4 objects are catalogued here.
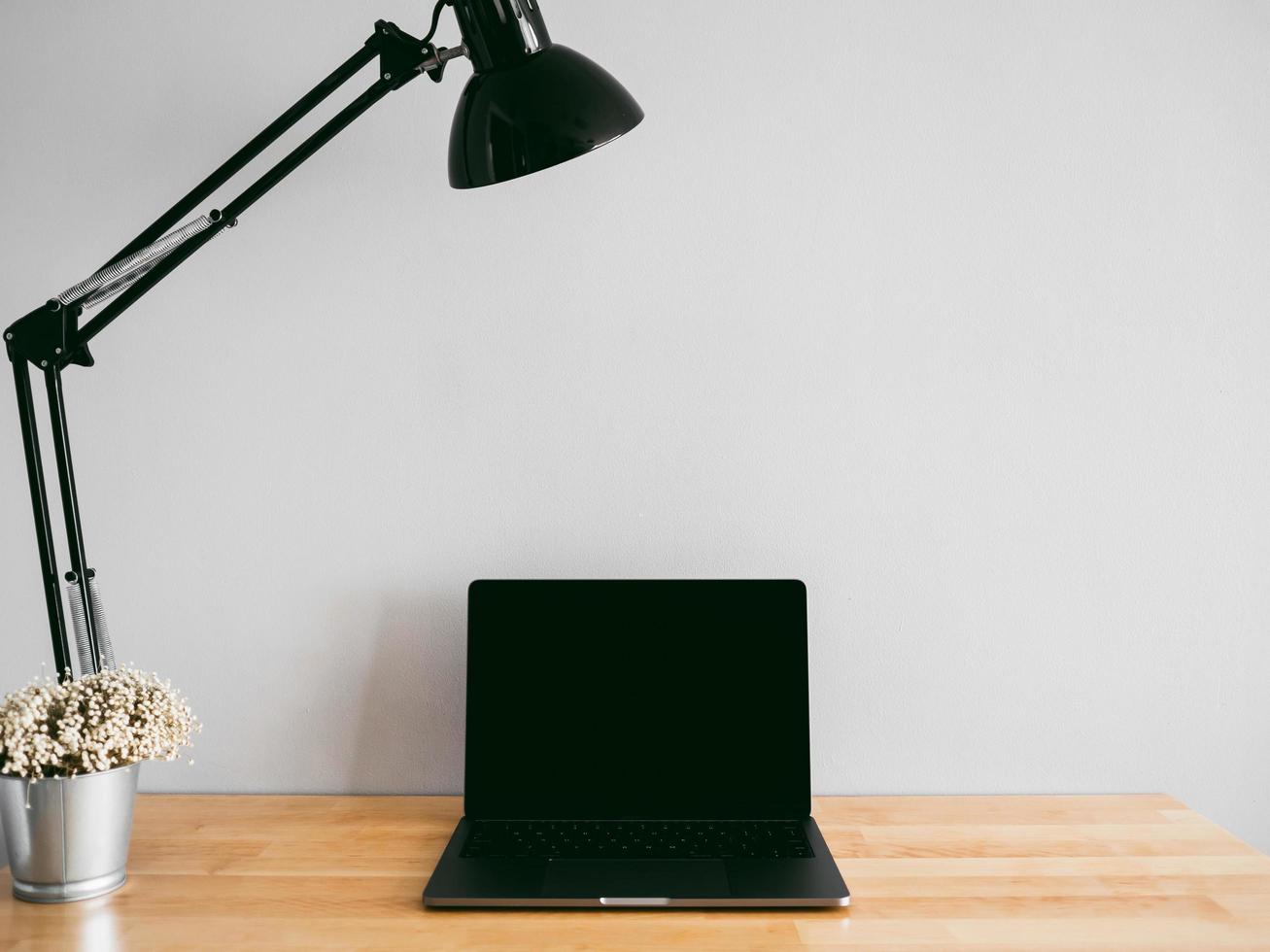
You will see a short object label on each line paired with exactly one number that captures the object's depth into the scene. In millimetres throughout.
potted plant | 810
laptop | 974
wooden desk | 750
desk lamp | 767
